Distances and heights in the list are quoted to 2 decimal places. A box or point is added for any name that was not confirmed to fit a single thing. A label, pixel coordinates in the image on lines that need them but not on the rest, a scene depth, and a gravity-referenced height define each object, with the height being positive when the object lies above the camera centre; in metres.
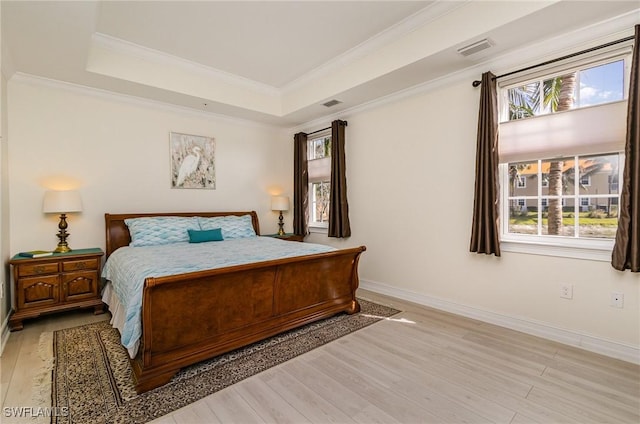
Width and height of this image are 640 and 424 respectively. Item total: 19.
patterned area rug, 1.78 -1.20
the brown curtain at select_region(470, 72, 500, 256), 2.95 +0.31
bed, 2.04 -0.79
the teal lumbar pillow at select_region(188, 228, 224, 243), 3.84 -0.42
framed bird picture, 4.32 +0.59
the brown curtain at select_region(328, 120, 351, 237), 4.43 +0.26
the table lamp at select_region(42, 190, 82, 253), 3.21 -0.03
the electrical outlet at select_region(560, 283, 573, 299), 2.63 -0.76
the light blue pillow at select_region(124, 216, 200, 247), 3.63 -0.34
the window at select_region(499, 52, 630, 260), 2.46 +0.40
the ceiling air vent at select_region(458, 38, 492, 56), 2.69 +1.38
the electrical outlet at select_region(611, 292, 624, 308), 2.39 -0.76
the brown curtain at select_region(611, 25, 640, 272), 2.21 +0.08
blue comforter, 2.05 -0.50
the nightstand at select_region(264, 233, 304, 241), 4.91 -0.56
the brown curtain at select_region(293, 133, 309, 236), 5.14 +0.28
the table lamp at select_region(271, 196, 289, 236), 5.11 -0.03
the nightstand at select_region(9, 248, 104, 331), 2.93 -0.82
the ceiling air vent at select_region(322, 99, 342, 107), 4.09 +1.33
